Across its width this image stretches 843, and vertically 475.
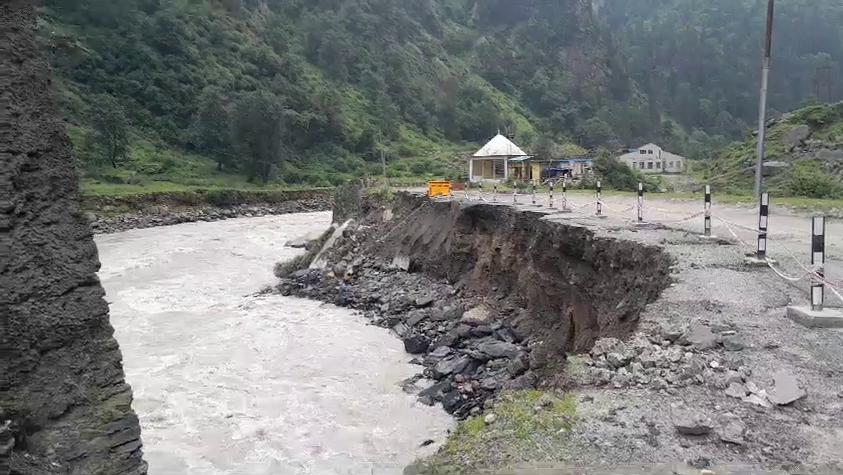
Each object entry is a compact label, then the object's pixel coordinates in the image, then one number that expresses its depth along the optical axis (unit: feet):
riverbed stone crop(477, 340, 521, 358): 44.73
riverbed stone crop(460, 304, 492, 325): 52.95
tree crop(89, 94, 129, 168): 188.24
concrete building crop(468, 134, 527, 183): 140.56
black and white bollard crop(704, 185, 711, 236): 38.23
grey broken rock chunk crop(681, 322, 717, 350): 21.59
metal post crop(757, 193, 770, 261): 30.37
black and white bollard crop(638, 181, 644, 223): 47.13
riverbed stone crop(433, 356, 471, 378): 44.09
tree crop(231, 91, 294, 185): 219.20
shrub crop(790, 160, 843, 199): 76.74
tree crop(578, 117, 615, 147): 350.02
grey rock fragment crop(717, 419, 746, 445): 16.02
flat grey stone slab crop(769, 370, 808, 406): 17.69
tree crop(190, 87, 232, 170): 229.70
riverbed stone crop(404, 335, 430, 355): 51.62
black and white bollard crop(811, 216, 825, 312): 23.29
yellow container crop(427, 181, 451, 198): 87.45
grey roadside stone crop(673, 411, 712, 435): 16.49
